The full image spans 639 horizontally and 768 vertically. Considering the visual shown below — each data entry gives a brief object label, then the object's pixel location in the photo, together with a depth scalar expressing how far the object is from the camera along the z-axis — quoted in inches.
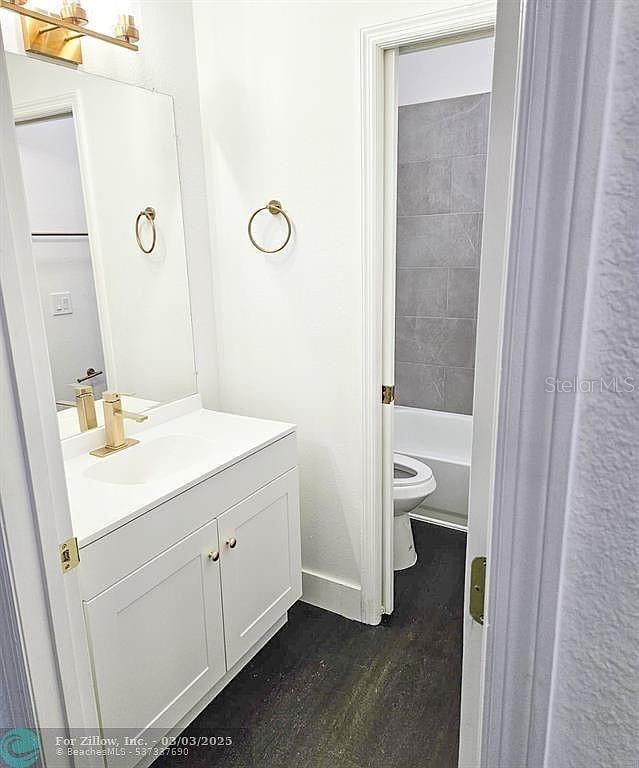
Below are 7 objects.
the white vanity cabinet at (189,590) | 54.3
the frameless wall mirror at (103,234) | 67.4
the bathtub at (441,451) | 115.3
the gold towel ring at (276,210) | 80.3
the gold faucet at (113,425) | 72.9
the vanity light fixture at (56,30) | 60.5
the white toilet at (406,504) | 99.4
